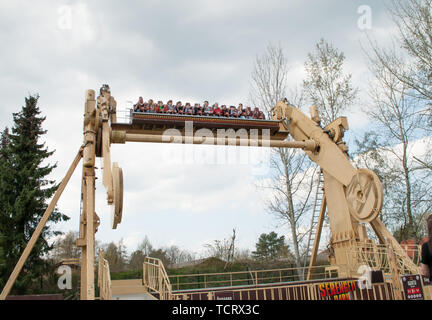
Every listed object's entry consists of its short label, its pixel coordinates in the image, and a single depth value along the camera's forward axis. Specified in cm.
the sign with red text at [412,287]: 827
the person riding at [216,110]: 1486
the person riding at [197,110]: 1424
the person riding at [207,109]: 1438
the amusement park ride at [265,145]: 877
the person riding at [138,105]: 1432
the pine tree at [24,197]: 2165
